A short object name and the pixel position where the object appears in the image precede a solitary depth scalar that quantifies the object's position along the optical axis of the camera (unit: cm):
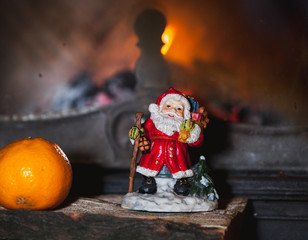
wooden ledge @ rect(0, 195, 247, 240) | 34
